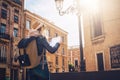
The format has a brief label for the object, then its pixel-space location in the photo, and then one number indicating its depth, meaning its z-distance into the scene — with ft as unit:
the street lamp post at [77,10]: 24.40
